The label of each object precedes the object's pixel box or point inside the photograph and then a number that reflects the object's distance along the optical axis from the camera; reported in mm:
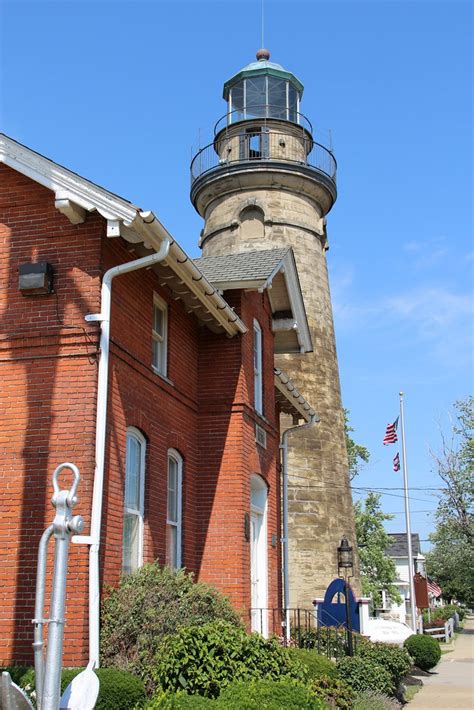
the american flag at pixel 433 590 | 48756
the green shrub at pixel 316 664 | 11648
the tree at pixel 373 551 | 36750
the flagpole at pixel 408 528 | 30344
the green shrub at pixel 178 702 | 6488
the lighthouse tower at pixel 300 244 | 25109
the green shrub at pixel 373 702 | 11531
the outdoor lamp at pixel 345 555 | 16547
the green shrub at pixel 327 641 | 15727
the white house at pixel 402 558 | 66581
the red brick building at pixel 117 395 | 9500
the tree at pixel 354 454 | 39719
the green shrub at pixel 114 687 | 7633
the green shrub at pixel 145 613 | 9102
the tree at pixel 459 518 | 43500
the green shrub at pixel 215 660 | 7770
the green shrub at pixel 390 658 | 14125
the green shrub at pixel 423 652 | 20516
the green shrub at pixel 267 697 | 6691
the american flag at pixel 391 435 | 32875
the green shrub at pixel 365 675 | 13172
